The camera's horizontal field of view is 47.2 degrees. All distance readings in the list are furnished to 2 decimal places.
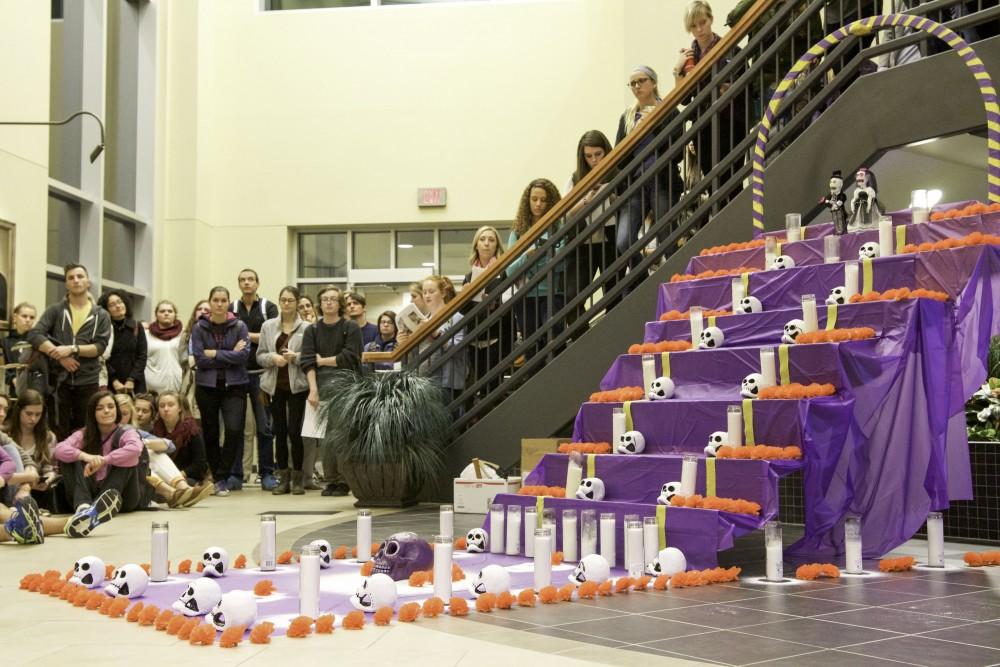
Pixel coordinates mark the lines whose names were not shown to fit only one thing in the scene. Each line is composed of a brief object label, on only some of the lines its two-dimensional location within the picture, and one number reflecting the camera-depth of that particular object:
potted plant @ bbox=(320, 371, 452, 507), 7.45
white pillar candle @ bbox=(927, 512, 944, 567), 4.69
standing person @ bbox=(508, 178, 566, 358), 7.55
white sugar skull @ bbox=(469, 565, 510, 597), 3.89
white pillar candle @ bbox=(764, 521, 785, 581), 4.33
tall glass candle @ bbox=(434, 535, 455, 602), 3.83
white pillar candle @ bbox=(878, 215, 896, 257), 5.74
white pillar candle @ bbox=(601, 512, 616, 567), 4.66
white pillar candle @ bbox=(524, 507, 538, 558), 5.02
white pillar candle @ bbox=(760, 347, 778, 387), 5.14
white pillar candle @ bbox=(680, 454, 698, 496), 4.83
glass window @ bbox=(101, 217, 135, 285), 12.19
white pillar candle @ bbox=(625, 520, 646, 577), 4.41
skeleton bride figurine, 6.16
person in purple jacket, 8.84
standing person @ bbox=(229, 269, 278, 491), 9.12
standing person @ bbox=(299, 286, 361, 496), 8.57
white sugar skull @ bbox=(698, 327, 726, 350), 5.71
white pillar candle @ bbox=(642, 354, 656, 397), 5.71
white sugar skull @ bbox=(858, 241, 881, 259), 5.70
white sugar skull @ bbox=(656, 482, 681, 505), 4.81
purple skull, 4.35
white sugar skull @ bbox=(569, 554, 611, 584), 4.15
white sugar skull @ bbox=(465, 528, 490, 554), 5.16
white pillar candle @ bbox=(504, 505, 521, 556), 5.07
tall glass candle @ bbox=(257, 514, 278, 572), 4.54
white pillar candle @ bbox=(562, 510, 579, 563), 4.82
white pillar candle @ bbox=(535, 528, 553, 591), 4.12
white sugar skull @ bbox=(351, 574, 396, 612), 3.62
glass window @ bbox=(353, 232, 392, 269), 13.36
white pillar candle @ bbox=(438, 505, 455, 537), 4.78
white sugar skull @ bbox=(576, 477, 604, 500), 5.17
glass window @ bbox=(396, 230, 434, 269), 13.23
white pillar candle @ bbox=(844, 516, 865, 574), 4.45
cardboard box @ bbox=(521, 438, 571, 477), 7.00
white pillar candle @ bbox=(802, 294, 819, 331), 5.39
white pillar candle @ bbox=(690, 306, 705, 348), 5.86
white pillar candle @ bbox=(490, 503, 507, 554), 5.14
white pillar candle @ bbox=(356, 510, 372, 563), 4.88
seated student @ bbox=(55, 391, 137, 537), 6.78
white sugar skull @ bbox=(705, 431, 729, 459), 4.98
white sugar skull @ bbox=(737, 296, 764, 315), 5.91
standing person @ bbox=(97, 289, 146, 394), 8.60
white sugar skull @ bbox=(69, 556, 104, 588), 4.18
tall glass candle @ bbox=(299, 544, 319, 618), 3.57
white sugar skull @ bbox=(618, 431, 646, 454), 5.32
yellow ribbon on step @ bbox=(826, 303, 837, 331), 5.38
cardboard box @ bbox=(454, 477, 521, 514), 7.10
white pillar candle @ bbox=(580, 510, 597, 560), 4.66
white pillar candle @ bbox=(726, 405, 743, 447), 4.95
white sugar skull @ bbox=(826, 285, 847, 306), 5.50
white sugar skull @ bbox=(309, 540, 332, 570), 4.62
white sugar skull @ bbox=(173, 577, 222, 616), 3.63
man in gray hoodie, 7.85
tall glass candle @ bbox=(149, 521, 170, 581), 4.31
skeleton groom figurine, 6.21
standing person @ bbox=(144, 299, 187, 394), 9.16
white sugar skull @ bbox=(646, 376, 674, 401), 5.54
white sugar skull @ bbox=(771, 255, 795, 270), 6.09
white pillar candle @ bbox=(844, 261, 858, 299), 5.54
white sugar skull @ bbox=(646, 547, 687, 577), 4.38
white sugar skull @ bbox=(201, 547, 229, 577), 4.46
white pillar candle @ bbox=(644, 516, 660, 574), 4.48
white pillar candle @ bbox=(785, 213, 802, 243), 6.43
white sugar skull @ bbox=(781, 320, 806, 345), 5.35
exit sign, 12.90
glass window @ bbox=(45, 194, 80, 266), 10.89
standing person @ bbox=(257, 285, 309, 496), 8.81
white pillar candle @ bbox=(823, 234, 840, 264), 6.01
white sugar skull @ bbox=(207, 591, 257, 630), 3.35
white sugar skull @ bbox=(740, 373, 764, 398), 5.11
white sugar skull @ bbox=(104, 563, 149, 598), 3.97
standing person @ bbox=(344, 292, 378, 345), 9.44
